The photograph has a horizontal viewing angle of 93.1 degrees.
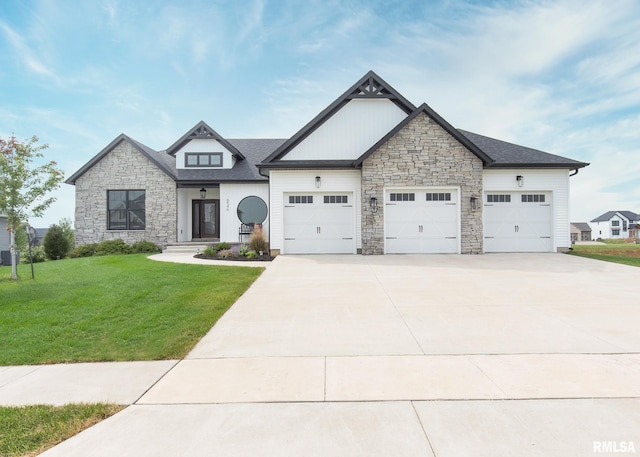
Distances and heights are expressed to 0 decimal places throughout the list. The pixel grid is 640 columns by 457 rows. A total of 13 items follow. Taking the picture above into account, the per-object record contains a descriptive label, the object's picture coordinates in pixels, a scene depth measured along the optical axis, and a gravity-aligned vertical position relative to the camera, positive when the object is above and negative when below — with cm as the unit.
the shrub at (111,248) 1570 -95
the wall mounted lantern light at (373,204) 1270 +102
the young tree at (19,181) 842 +140
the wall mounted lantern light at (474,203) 1268 +104
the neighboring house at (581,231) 6302 -82
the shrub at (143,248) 1591 -96
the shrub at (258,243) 1302 -60
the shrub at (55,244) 1652 -77
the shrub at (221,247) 1398 -82
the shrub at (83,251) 1559 -110
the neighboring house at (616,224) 6620 +69
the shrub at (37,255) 1712 -145
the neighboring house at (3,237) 2100 -47
